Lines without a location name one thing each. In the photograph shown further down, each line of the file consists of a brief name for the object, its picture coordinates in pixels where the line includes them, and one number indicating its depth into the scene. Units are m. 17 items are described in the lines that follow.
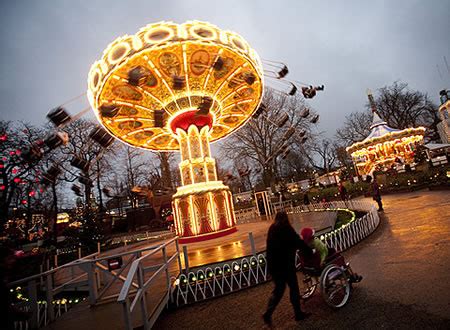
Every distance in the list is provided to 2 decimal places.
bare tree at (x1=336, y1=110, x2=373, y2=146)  44.42
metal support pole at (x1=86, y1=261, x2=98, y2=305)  5.14
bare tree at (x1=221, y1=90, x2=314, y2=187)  29.44
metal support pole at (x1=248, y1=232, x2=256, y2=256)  6.29
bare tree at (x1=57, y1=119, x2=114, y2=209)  26.47
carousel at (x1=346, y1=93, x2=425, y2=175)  23.91
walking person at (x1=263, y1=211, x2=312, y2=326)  3.61
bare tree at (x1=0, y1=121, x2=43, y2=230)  18.70
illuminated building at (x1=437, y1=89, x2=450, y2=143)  38.97
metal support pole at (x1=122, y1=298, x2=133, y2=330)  3.01
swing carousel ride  8.57
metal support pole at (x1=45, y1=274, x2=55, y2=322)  4.77
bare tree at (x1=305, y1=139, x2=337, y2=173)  54.96
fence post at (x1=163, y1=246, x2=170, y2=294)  5.20
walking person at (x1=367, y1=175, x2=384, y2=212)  12.78
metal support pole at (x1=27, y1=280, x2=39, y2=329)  4.43
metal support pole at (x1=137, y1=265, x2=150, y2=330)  3.58
